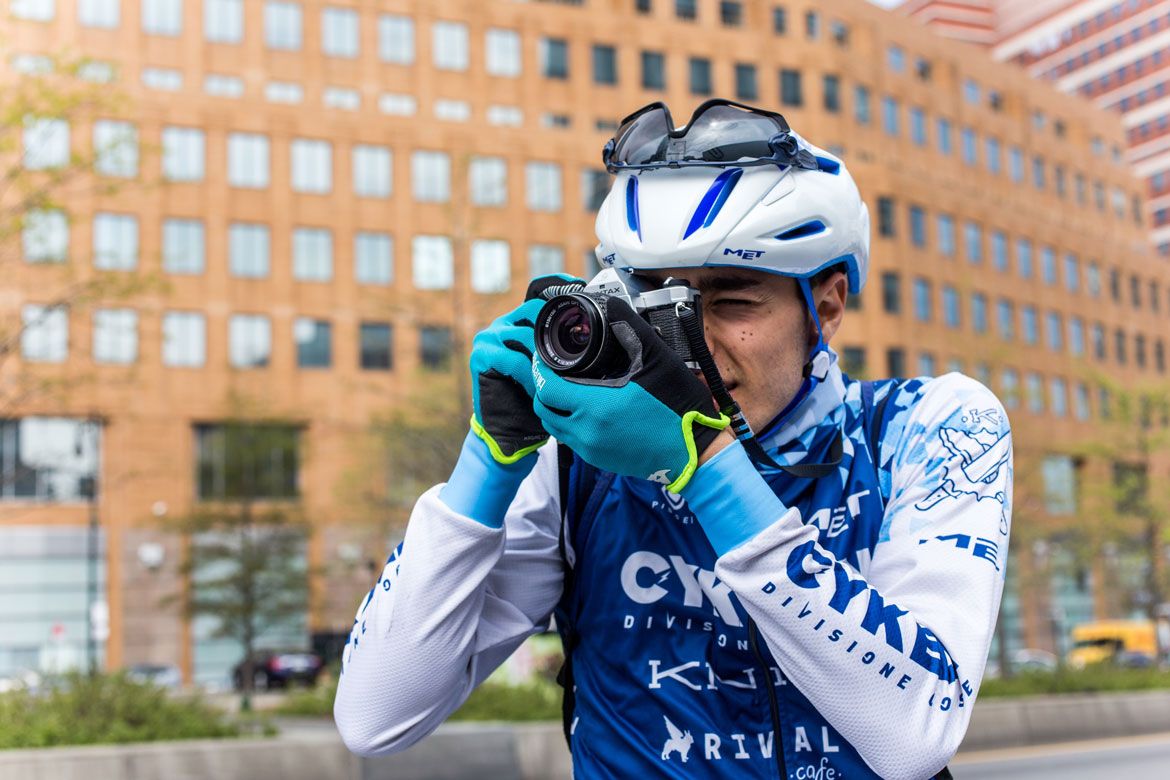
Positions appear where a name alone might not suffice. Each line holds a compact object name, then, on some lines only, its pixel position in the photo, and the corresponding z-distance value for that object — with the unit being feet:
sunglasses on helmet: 6.87
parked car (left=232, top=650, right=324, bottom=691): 161.89
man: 5.89
